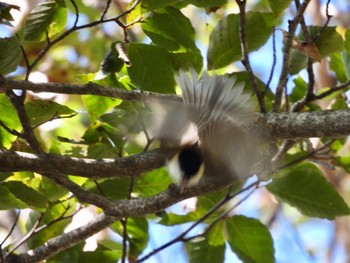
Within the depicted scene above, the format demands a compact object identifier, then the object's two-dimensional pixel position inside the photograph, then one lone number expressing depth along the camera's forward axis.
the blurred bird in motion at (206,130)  4.20
